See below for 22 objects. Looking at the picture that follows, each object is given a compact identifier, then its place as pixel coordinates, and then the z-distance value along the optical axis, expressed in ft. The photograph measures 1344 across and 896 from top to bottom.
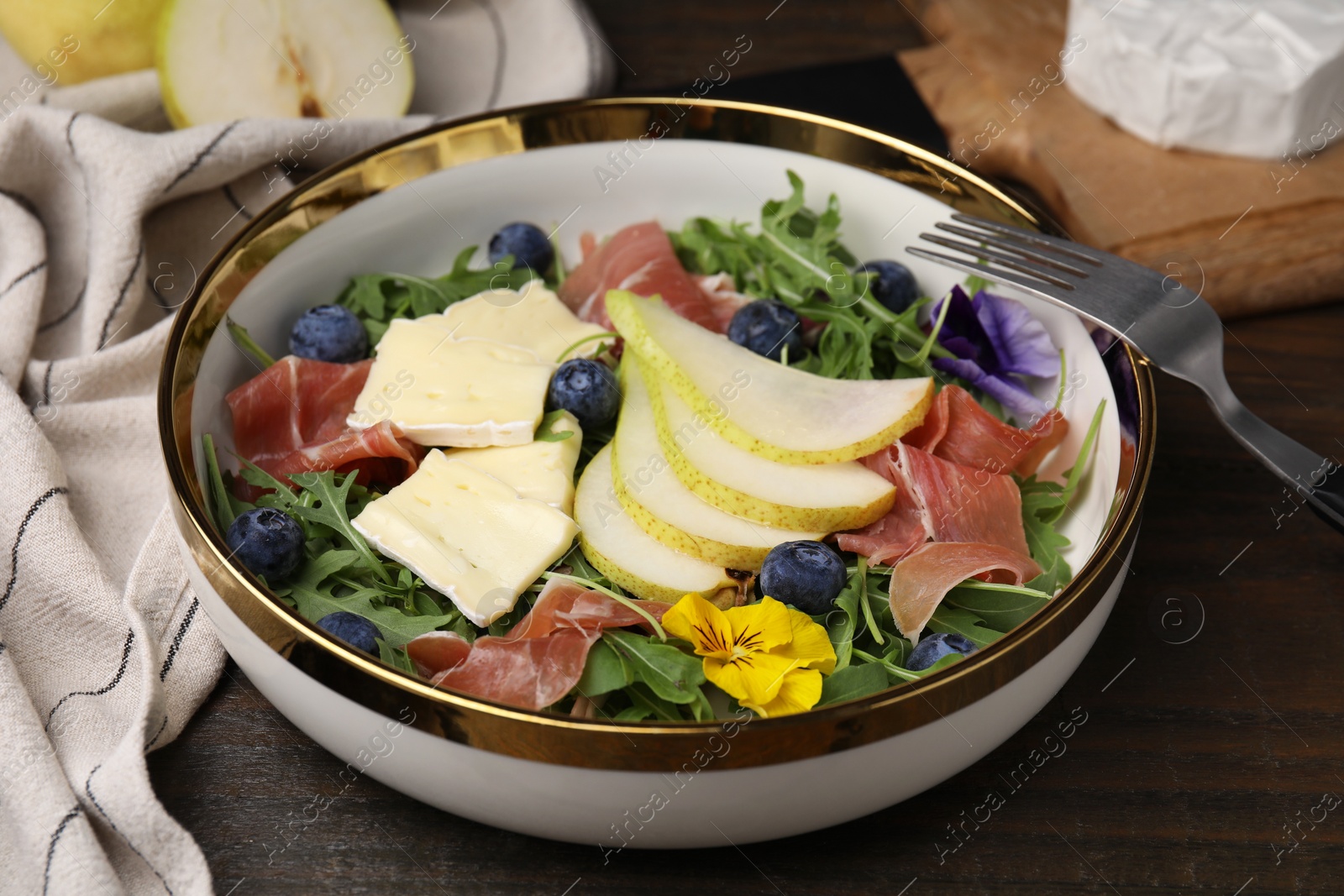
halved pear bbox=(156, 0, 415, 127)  3.04
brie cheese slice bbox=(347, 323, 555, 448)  2.69
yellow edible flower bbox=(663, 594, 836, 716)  2.49
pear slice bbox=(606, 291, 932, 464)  2.67
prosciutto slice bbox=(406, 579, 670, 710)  2.48
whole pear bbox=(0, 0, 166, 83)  3.05
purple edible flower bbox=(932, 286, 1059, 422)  2.76
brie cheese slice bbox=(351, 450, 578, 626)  2.58
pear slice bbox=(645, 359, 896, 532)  2.63
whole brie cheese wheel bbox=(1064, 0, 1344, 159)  3.08
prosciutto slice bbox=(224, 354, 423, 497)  2.68
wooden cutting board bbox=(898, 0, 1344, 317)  3.02
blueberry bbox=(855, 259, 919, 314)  2.85
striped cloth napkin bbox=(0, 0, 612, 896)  2.50
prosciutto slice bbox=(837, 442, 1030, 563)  2.63
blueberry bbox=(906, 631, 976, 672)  2.54
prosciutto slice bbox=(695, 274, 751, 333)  2.87
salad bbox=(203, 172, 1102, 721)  2.53
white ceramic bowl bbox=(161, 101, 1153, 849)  2.40
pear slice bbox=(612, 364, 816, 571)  2.62
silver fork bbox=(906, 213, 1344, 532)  2.63
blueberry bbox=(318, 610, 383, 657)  2.53
